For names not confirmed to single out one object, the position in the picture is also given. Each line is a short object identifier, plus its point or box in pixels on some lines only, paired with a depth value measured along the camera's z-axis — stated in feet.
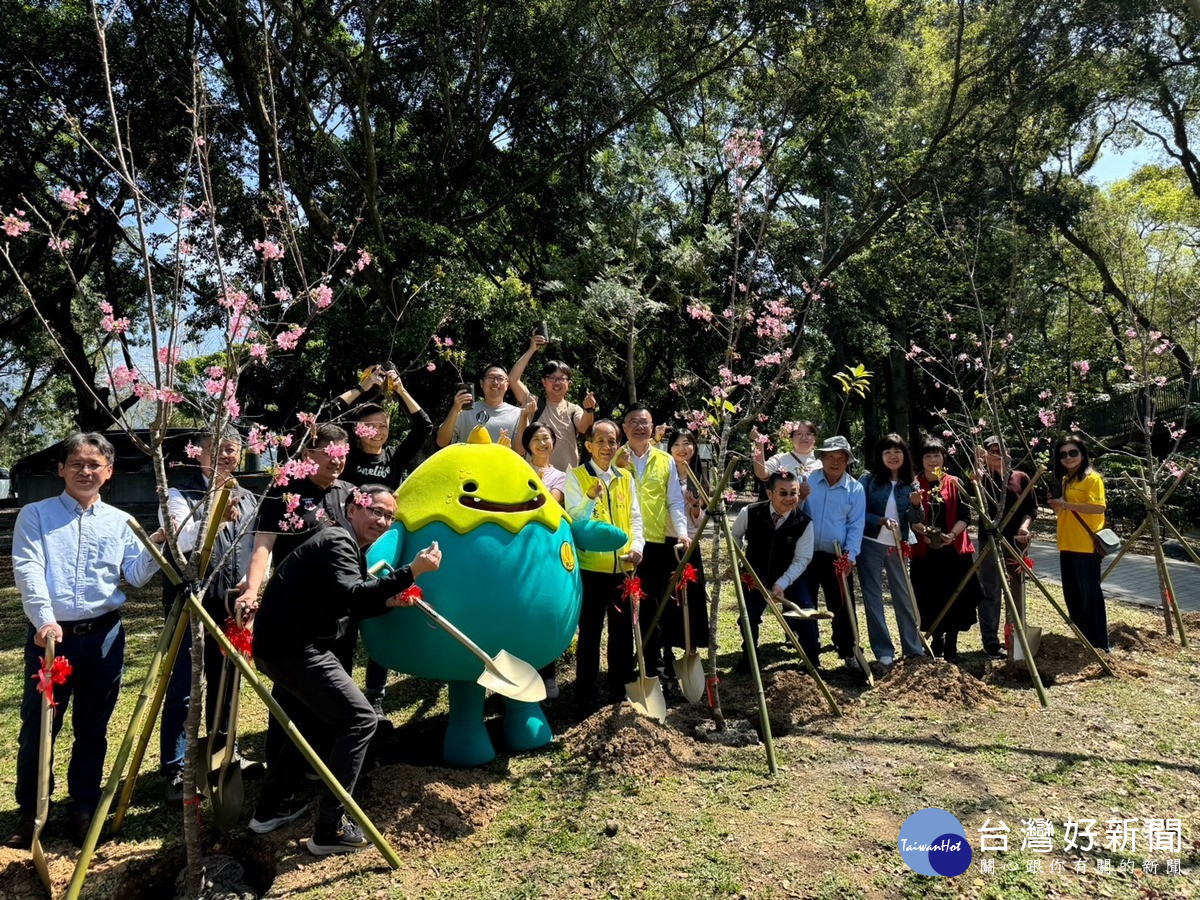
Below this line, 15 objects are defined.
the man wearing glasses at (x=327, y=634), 11.17
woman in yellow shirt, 20.59
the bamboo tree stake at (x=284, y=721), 9.95
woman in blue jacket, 19.70
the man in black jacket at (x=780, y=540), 18.29
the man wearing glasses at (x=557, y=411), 18.34
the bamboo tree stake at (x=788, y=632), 15.44
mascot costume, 12.98
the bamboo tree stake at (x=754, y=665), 13.78
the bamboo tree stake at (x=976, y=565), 18.49
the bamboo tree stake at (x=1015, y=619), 16.66
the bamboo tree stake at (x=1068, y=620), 18.38
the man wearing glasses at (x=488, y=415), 17.97
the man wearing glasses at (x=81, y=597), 11.53
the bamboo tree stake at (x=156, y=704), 10.39
